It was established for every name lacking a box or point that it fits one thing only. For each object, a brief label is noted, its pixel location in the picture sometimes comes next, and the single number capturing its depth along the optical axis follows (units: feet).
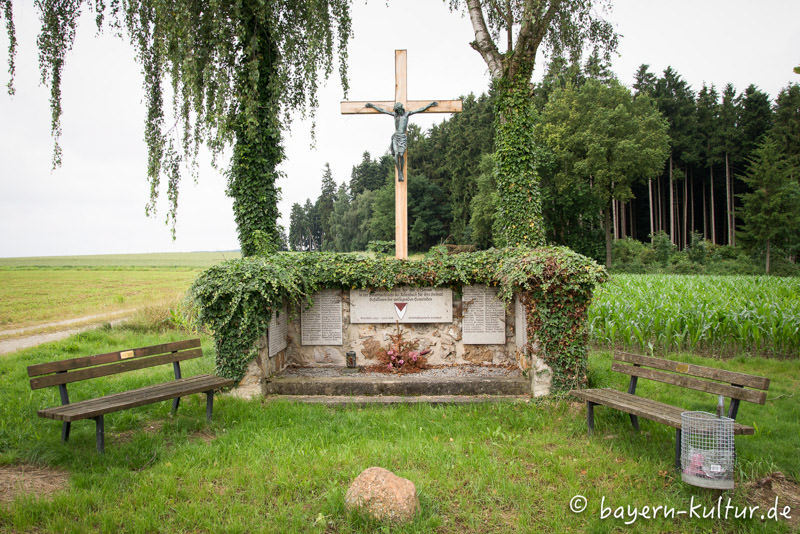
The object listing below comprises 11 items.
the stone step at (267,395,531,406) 18.65
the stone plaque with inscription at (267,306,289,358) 20.74
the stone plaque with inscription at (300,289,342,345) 22.77
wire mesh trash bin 10.52
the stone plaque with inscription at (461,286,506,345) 22.40
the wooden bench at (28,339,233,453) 13.57
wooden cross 24.38
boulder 9.93
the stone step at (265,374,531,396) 19.43
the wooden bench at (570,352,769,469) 12.07
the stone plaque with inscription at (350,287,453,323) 22.44
